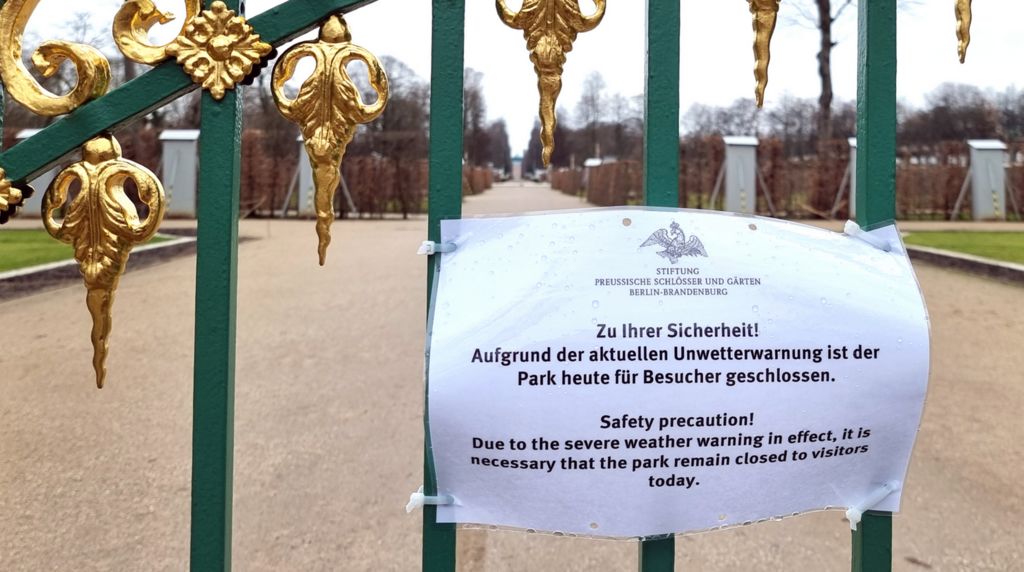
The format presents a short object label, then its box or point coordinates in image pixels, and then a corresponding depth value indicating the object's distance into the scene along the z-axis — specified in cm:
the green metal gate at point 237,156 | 87
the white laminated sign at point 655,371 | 86
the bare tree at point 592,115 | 3712
